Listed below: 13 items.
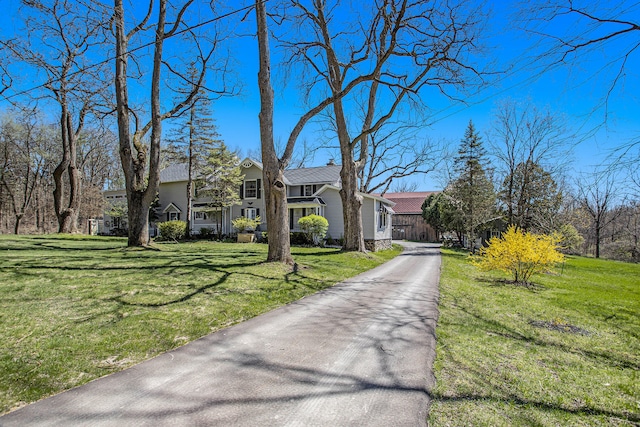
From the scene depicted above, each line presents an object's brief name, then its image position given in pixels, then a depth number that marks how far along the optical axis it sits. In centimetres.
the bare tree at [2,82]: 741
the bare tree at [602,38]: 332
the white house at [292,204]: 2340
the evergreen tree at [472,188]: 2288
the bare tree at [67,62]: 739
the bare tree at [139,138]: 1284
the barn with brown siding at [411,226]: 4212
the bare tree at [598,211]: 2848
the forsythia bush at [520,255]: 974
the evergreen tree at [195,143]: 2516
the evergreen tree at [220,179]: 2430
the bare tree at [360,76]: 1105
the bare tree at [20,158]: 2797
